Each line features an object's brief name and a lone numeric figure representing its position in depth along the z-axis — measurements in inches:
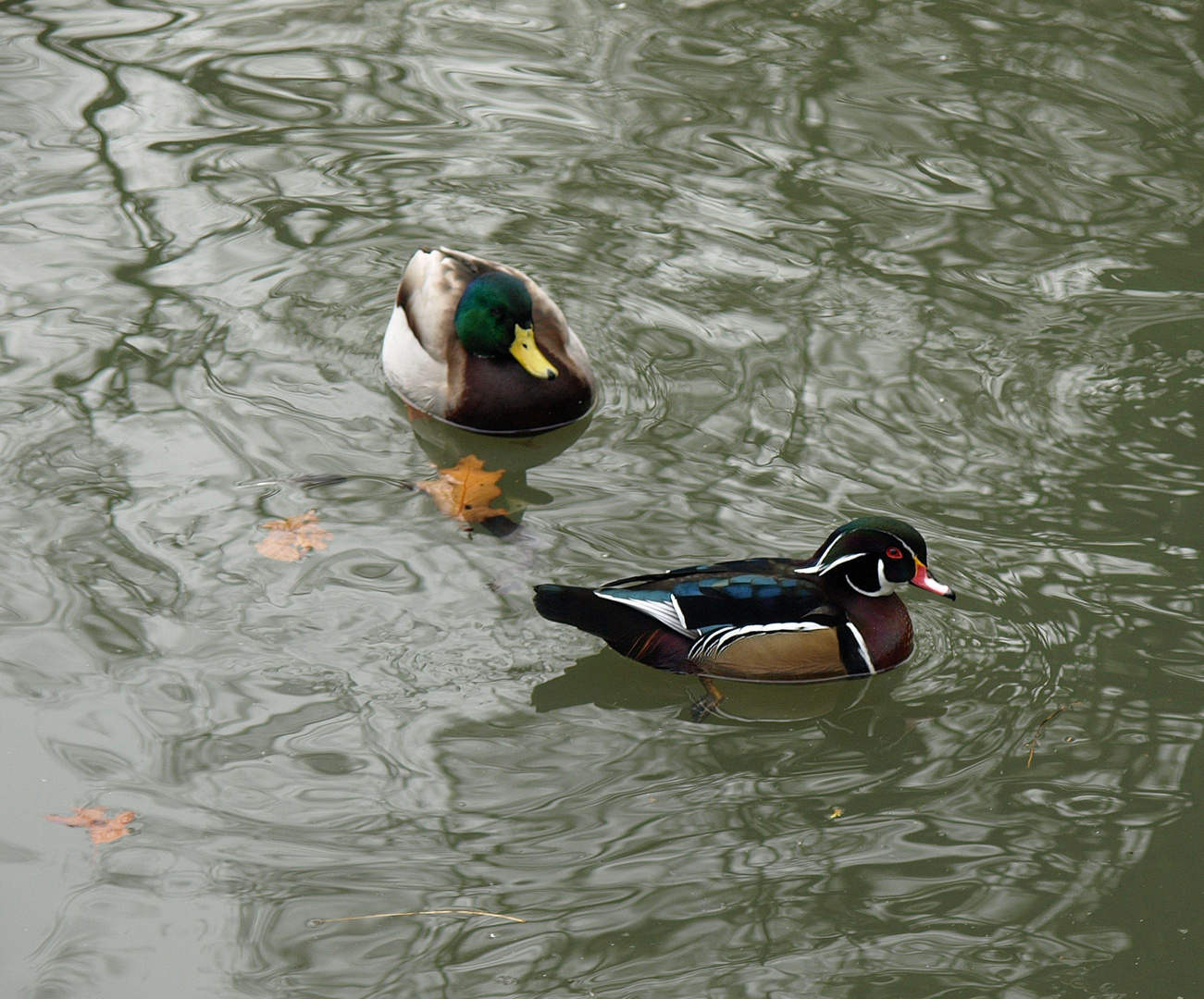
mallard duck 553.6
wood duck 425.4
